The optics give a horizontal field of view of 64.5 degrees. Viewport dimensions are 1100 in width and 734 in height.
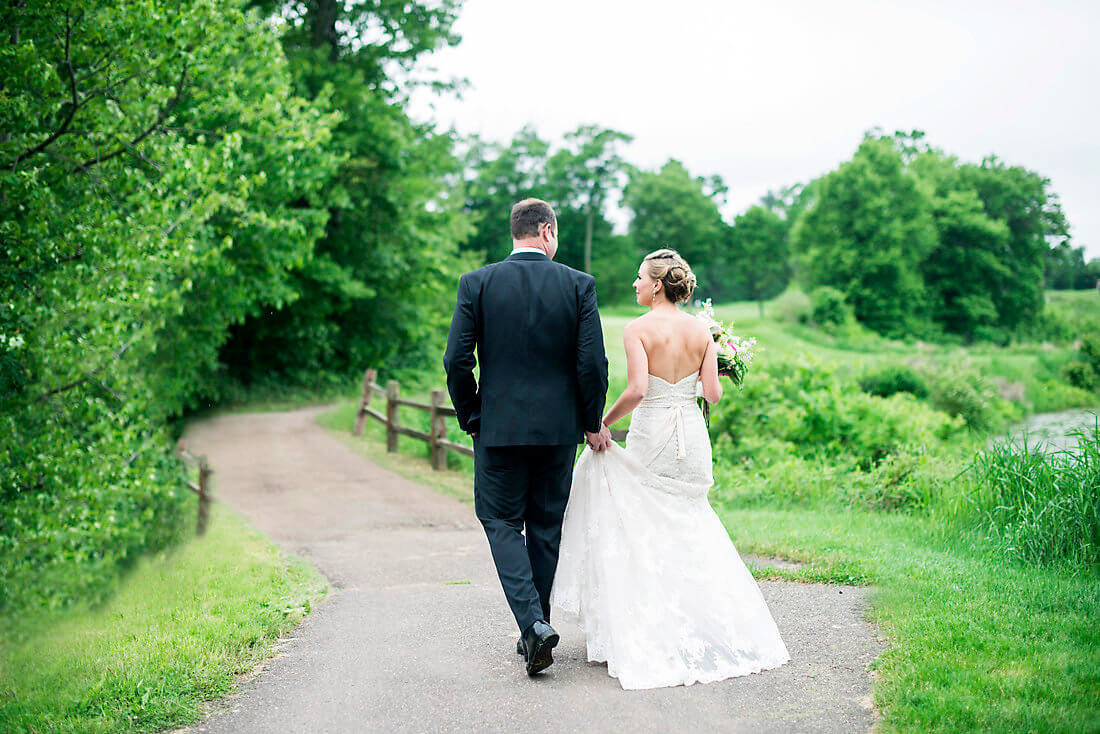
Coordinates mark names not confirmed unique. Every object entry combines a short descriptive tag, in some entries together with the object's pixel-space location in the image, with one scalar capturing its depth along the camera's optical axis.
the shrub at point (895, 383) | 21.64
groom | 4.02
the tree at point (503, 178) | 42.41
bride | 4.00
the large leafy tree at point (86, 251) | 7.60
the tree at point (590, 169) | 38.00
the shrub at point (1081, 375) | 27.75
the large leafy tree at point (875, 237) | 49.00
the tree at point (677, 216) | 34.16
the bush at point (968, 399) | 20.89
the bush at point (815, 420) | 11.84
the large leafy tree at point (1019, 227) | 45.44
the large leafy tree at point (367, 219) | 21.38
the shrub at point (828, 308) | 42.56
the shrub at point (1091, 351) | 28.62
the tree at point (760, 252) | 39.75
